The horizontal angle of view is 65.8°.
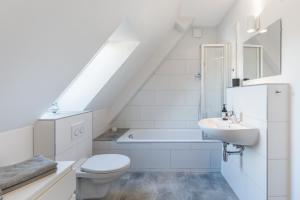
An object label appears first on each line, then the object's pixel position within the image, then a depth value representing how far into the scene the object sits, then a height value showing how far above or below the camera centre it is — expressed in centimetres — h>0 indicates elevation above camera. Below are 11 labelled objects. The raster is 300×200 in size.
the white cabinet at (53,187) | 105 -43
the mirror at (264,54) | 201 +48
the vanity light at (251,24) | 245 +83
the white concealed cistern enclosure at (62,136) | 187 -32
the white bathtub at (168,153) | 329 -73
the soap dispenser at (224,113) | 292 -15
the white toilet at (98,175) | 208 -66
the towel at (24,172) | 109 -37
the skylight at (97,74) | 285 +34
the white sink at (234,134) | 208 -30
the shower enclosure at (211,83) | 375 +31
